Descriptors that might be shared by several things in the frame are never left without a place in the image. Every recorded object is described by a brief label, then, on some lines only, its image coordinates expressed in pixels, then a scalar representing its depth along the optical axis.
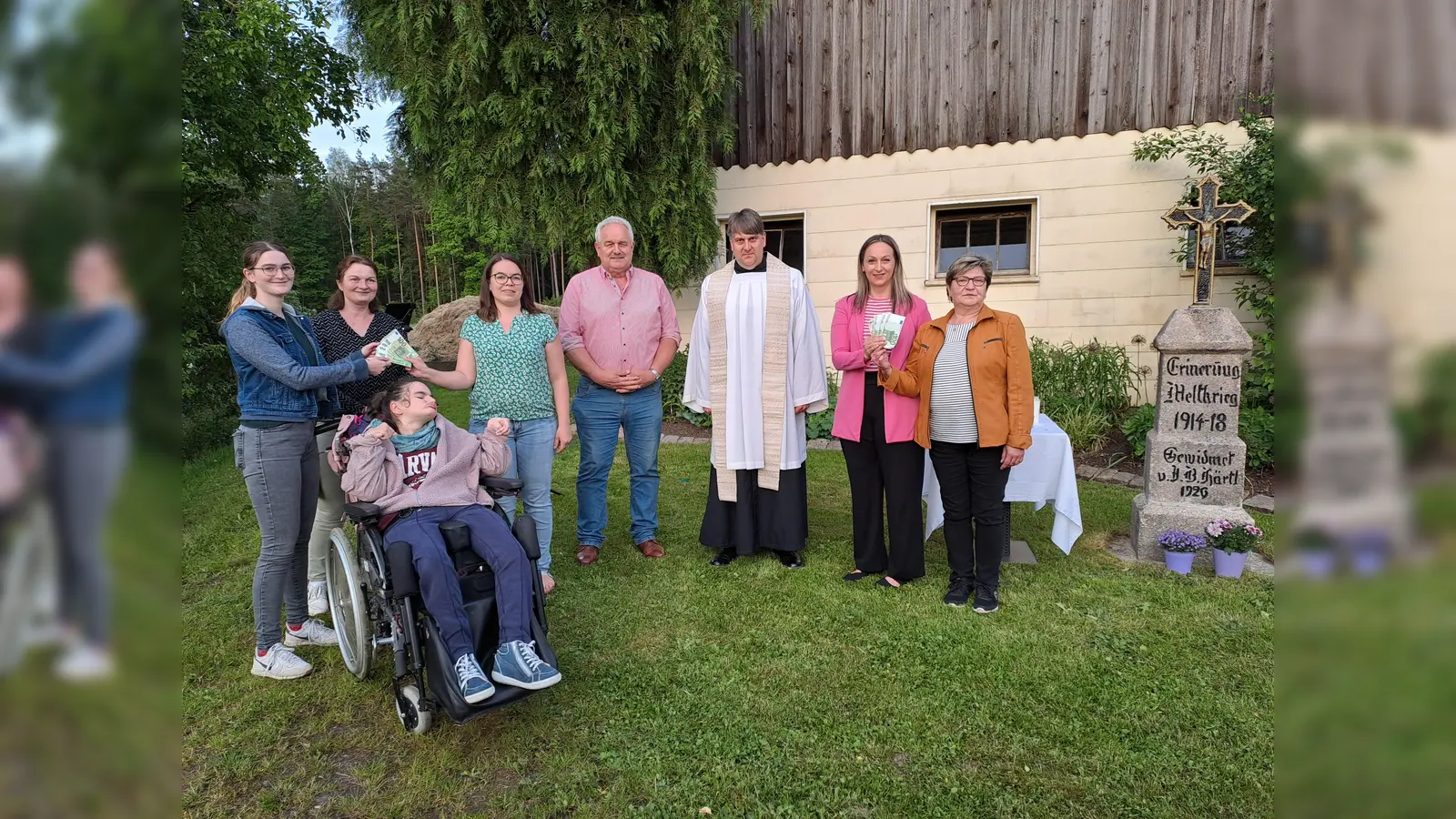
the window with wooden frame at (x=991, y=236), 8.11
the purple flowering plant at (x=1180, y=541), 4.15
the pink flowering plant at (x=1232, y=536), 4.03
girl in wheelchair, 2.69
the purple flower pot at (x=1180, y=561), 4.16
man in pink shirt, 4.38
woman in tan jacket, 3.63
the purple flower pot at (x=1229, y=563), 4.05
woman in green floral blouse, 3.95
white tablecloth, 4.27
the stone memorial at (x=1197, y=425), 4.22
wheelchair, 2.63
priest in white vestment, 4.41
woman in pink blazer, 4.09
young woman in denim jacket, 2.96
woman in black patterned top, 3.56
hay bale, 13.12
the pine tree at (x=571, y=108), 7.60
